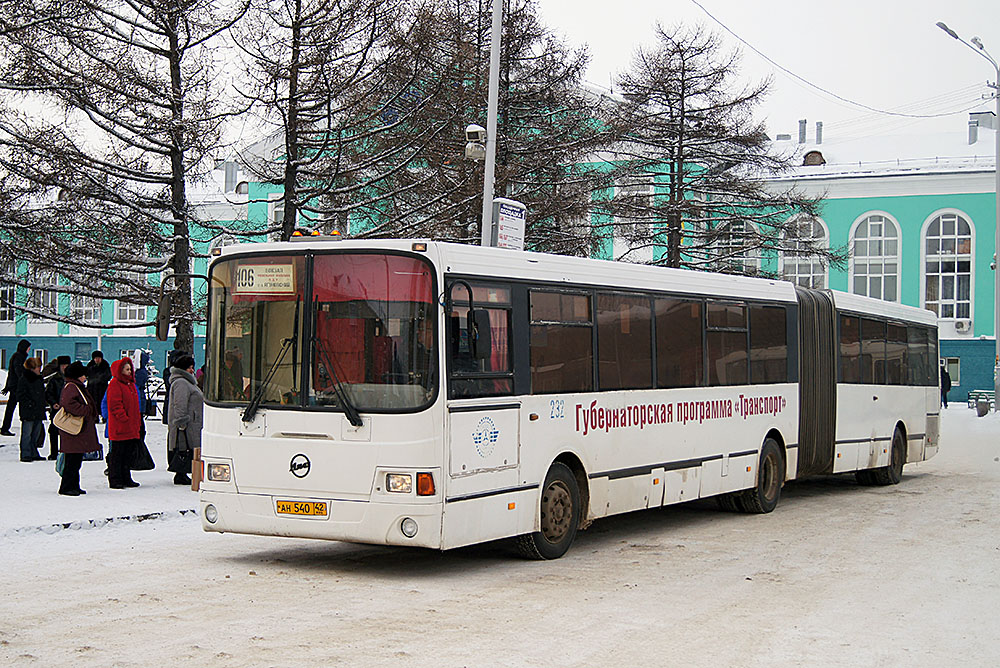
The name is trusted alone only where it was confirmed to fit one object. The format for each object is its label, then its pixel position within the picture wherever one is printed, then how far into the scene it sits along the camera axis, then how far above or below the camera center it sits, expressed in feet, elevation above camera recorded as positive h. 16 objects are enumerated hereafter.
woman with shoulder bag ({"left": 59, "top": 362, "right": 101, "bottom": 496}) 49.26 -2.12
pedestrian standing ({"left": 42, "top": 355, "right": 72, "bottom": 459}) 67.23 -0.25
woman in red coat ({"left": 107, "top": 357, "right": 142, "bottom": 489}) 51.44 -1.66
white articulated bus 33.94 -0.34
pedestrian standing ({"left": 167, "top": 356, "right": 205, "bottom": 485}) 52.37 -1.49
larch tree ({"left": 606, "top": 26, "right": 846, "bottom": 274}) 119.75 +20.54
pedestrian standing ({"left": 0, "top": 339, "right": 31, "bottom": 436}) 76.79 +0.03
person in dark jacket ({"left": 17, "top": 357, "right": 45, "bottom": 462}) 64.23 -1.34
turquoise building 198.90 +22.95
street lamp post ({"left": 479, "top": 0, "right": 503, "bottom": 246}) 65.41 +12.94
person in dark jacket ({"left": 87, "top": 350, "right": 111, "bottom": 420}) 72.54 +0.22
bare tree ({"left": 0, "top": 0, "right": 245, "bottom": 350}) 66.39 +12.55
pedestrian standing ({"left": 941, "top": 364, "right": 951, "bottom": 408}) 146.00 +0.21
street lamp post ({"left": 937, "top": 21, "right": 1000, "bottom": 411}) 140.26 +28.63
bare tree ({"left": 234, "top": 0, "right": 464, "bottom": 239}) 68.80 +15.54
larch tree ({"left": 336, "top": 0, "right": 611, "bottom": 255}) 75.87 +15.82
